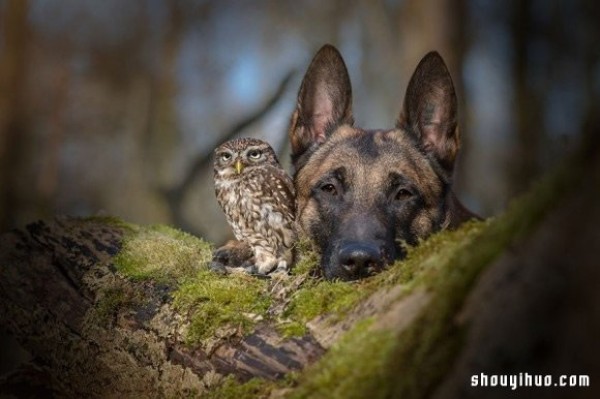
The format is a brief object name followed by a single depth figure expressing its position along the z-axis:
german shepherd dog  4.58
